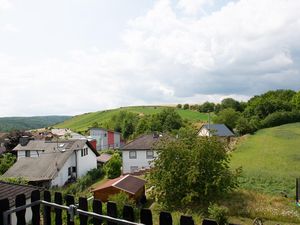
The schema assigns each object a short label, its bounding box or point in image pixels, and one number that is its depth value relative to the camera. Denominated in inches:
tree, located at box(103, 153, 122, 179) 1111.6
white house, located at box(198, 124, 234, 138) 1974.0
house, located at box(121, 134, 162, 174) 1266.0
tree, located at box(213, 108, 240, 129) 2373.3
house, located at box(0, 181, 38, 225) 365.2
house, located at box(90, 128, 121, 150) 2334.0
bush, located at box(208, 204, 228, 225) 552.8
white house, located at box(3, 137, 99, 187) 999.8
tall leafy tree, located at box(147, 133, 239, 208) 685.0
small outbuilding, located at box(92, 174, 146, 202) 732.8
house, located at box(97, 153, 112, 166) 1480.1
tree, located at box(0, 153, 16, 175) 1223.3
